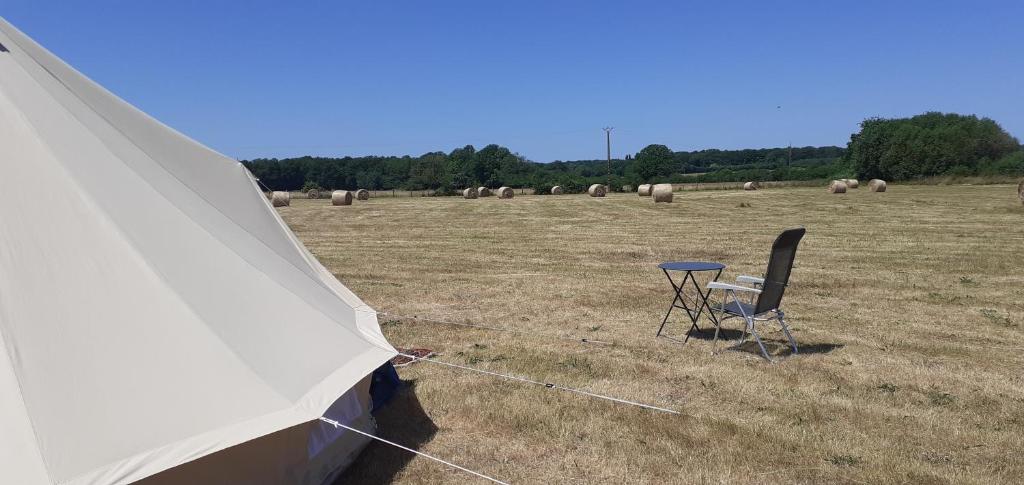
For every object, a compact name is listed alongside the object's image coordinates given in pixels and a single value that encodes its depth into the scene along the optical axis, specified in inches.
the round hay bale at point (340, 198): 1239.5
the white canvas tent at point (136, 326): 108.8
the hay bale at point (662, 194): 1144.2
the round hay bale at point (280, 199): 1155.8
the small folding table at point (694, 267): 255.0
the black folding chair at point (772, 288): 236.4
